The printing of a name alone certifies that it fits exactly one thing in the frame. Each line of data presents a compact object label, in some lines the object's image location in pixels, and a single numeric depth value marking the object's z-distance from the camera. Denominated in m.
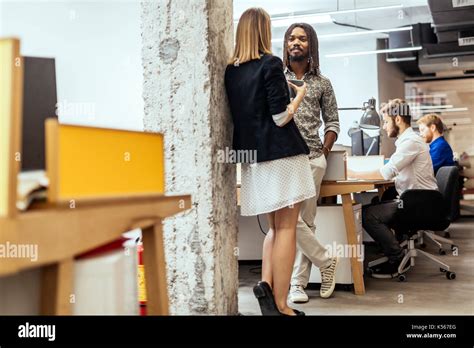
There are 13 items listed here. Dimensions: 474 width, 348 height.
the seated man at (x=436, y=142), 6.10
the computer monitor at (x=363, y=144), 5.66
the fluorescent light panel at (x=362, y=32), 7.64
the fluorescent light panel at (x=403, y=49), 8.50
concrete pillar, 2.51
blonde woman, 2.47
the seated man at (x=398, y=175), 3.98
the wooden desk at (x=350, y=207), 3.40
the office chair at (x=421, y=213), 3.88
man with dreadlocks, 3.30
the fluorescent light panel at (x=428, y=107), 12.42
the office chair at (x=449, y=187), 4.71
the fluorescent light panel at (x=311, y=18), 6.74
